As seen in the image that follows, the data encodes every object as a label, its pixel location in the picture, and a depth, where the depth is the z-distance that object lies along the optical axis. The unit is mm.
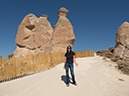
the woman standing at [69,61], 4512
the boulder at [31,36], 22394
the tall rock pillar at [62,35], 17875
